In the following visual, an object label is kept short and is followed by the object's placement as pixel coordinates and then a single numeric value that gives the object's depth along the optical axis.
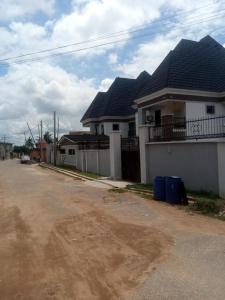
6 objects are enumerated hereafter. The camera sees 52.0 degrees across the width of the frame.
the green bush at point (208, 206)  6.97
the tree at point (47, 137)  68.24
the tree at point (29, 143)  76.02
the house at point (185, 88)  14.56
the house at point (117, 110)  25.87
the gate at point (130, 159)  13.00
